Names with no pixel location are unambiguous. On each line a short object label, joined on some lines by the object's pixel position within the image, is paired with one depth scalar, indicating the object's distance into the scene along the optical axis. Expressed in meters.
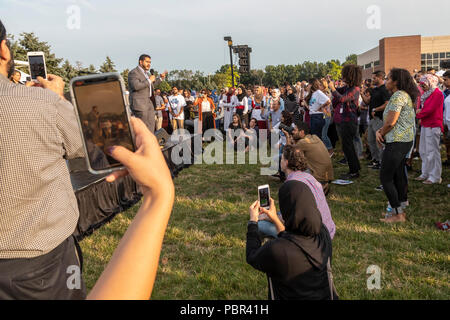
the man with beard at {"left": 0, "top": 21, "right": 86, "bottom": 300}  1.35
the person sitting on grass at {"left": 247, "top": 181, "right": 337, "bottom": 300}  2.18
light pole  18.52
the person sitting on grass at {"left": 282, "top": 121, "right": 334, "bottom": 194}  5.32
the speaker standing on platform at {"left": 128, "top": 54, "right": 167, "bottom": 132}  6.14
